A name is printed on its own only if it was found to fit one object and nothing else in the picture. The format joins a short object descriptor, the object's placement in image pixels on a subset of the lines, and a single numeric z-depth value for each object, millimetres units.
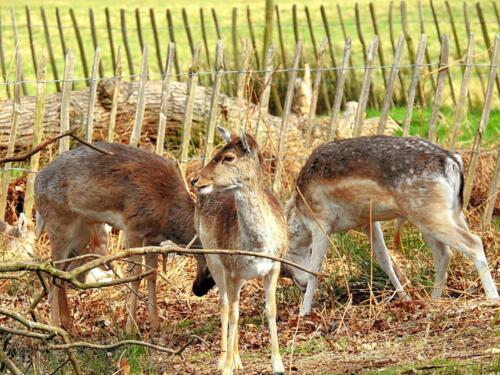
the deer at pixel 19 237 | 21359
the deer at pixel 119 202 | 18703
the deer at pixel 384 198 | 18578
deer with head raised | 14930
